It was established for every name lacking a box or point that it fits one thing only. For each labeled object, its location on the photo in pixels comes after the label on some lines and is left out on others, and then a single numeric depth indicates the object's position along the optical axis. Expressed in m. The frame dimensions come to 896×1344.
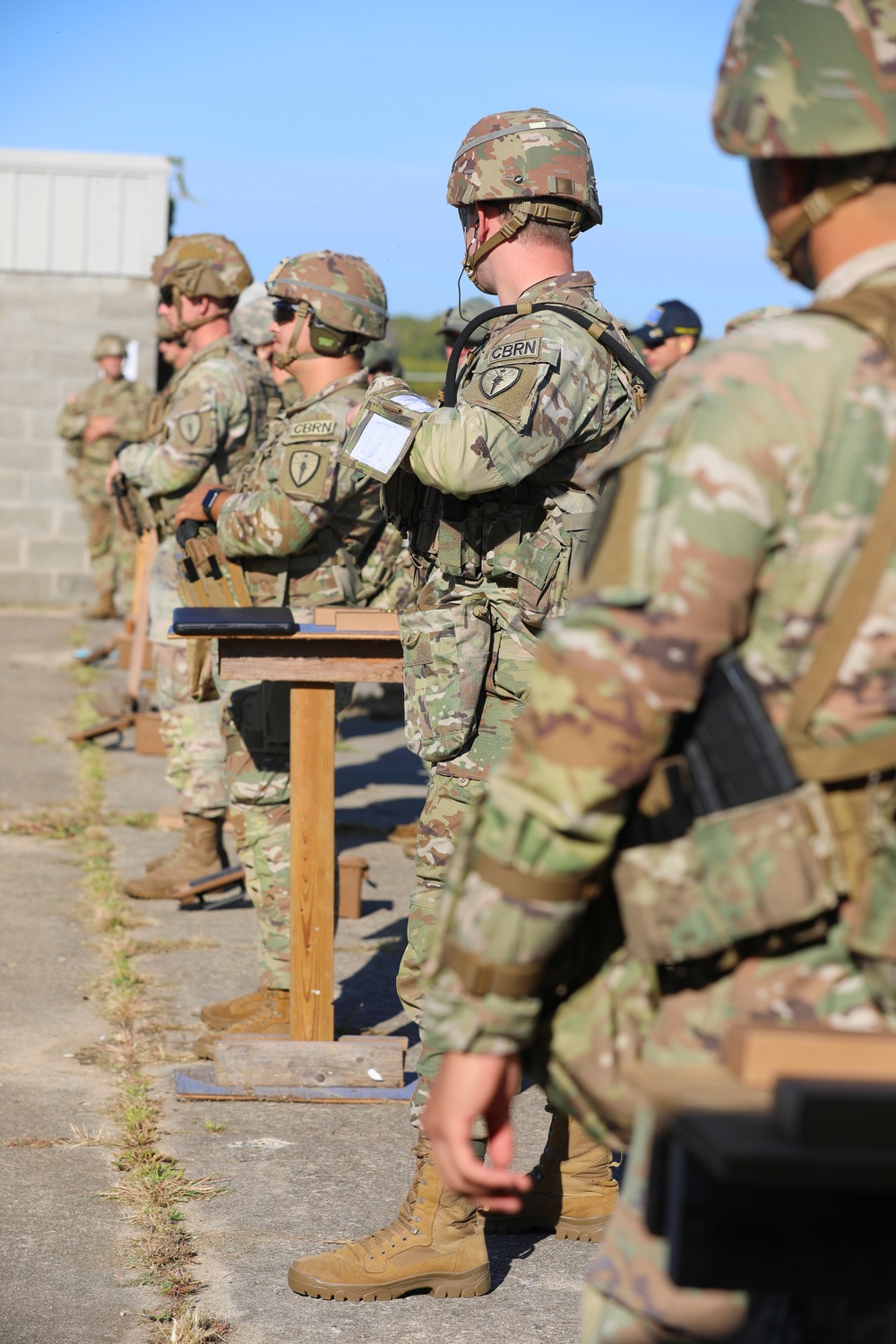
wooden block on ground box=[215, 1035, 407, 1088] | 8.50
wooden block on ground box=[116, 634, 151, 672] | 22.67
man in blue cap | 16.50
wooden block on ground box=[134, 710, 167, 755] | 18.17
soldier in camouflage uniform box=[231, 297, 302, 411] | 17.48
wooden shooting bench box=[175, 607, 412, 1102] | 8.16
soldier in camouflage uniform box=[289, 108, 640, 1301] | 6.40
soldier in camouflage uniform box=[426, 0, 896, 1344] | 3.07
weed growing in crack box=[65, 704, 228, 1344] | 6.29
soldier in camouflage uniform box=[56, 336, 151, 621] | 29.23
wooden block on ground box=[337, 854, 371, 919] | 11.96
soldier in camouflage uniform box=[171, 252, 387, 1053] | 9.10
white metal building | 31.59
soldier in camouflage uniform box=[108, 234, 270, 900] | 11.98
